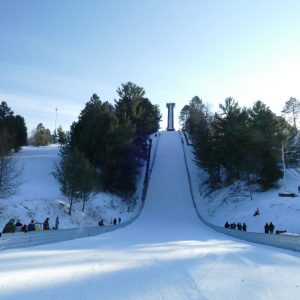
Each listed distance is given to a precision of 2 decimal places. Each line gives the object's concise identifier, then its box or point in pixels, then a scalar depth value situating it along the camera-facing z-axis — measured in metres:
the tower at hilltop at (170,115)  86.04
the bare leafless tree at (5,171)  22.22
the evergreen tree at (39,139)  78.53
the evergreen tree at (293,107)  75.74
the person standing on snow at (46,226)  18.34
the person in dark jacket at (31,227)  16.56
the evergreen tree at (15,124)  42.01
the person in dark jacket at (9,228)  15.03
